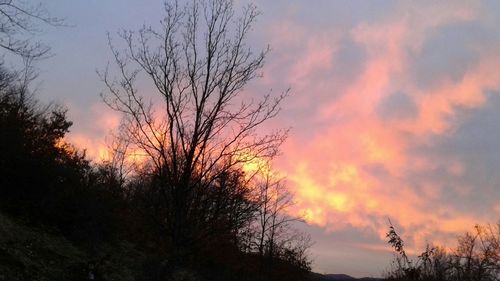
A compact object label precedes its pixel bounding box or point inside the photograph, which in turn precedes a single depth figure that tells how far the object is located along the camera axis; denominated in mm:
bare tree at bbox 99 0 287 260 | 8789
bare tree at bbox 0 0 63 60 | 9562
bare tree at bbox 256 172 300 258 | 30500
